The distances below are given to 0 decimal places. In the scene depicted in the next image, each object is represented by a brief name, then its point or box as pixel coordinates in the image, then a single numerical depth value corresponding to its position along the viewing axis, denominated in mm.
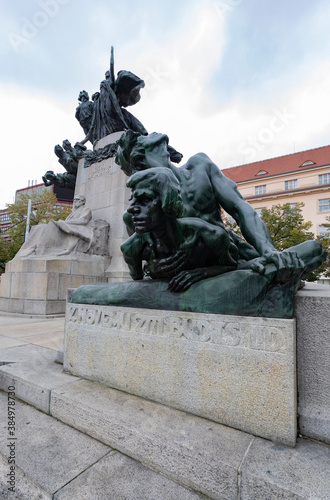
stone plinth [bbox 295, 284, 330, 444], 1613
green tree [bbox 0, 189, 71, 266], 27094
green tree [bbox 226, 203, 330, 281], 24531
